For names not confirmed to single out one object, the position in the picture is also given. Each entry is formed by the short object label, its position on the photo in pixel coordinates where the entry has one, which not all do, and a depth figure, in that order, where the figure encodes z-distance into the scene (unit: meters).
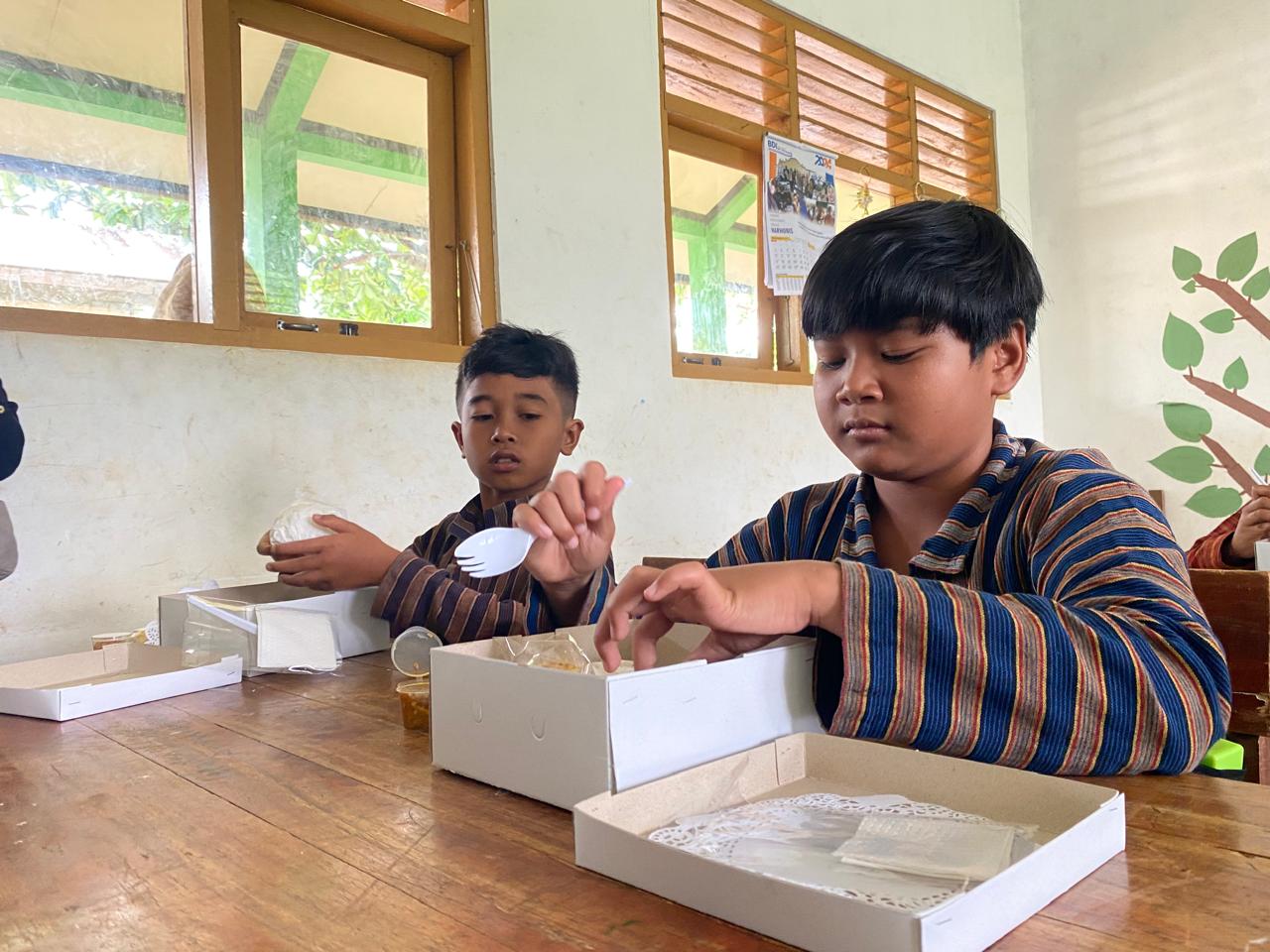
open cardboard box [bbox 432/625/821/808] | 0.52
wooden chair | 0.82
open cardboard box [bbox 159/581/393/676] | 1.22
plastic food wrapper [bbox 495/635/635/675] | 0.71
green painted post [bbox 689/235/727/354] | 2.85
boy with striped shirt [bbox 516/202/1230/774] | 0.60
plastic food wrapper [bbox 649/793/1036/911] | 0.42
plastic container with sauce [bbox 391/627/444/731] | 1.04
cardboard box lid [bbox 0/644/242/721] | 0.92
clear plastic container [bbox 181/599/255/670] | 1.12
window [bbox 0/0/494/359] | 1.65
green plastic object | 0.69
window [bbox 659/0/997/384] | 2.78
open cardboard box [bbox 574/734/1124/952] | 0.35
